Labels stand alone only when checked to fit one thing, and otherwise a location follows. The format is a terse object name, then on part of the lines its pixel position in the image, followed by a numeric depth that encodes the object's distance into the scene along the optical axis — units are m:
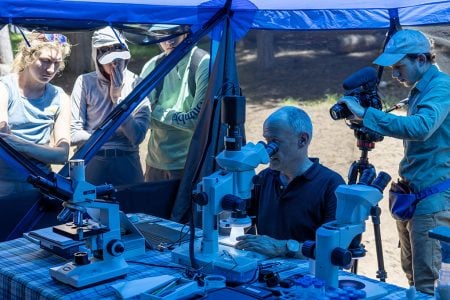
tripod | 3.37
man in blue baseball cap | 3.40
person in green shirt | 4.35
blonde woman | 3.77
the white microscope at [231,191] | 2.38
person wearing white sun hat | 4.12
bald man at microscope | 2.97
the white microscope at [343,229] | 2.14
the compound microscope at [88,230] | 2.31
